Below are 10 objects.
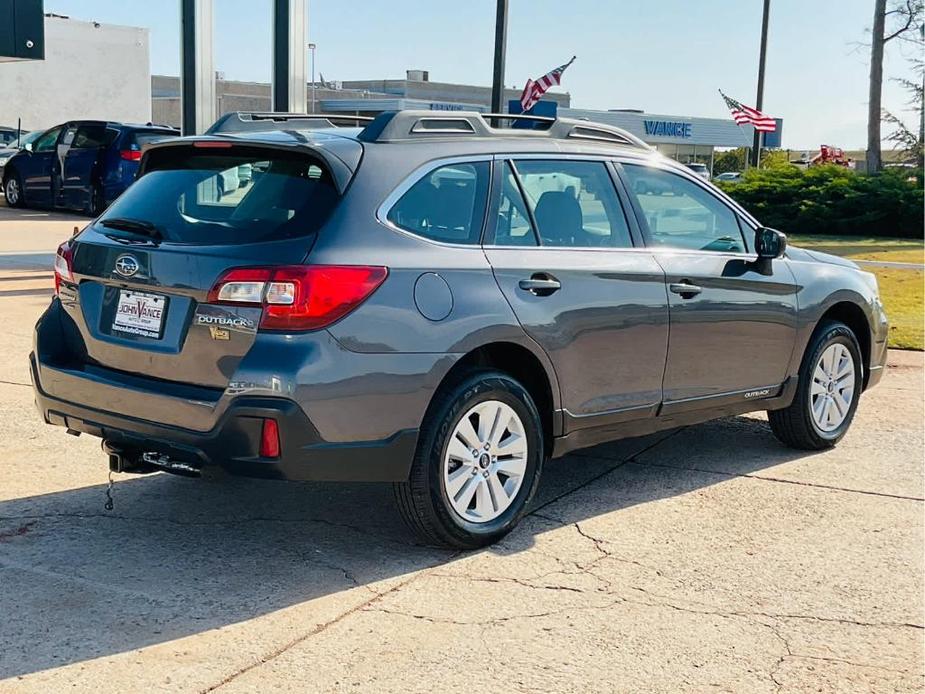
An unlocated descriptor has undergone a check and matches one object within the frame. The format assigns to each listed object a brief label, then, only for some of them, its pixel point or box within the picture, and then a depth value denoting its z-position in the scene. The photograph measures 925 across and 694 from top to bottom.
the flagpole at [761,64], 36.00
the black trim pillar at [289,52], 12.91
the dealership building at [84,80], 48.81
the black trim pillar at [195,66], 13.01
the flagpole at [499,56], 19.00
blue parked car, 20.33
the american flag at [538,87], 23.52
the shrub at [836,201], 26.12
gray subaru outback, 4.43
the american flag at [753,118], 32.78
